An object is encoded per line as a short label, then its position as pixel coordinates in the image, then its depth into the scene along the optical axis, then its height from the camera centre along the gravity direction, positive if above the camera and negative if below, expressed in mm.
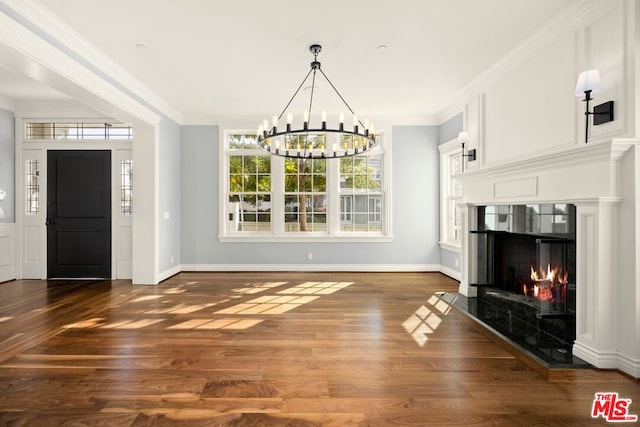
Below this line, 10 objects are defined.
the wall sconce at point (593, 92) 2504 +858
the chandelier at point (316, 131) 3242 +801
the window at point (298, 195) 6543 +318
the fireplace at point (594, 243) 2434 -239
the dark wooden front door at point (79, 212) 5855 +7
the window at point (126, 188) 5887 +413
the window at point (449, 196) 5953 +268
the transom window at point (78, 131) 5910 +1388
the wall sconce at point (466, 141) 4539 +923
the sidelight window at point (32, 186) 5852 +449
